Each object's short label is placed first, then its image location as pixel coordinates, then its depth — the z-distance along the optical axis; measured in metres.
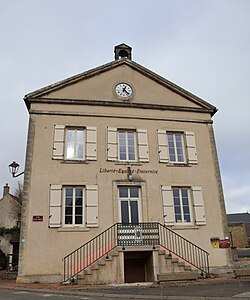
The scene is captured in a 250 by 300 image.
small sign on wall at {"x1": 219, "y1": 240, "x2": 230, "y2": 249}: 10.69
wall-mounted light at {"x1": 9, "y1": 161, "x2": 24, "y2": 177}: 11.54
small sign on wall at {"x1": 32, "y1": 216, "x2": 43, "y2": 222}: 9.77
